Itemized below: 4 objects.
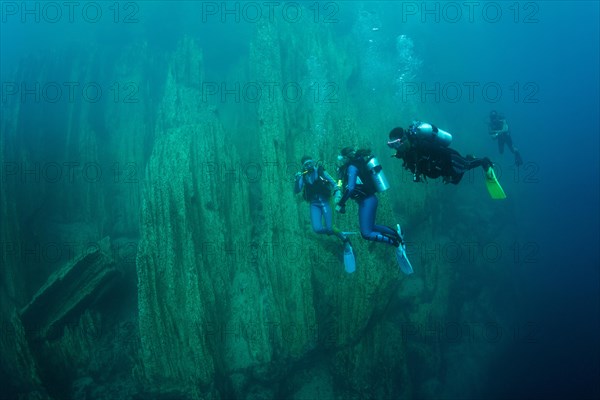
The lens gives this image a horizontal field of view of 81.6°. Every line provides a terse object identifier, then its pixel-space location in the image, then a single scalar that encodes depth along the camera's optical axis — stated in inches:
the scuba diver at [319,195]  314.2
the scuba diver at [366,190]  259.9
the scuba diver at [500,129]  596.1
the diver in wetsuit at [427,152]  213.5
